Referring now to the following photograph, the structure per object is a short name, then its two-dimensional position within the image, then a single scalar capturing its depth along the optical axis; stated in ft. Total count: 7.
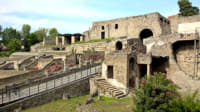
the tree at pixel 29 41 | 171.76
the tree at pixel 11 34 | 201.36
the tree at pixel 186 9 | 116.06
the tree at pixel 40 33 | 196.70
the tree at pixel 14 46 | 149.07
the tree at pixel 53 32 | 231.75
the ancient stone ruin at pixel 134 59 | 43.16
